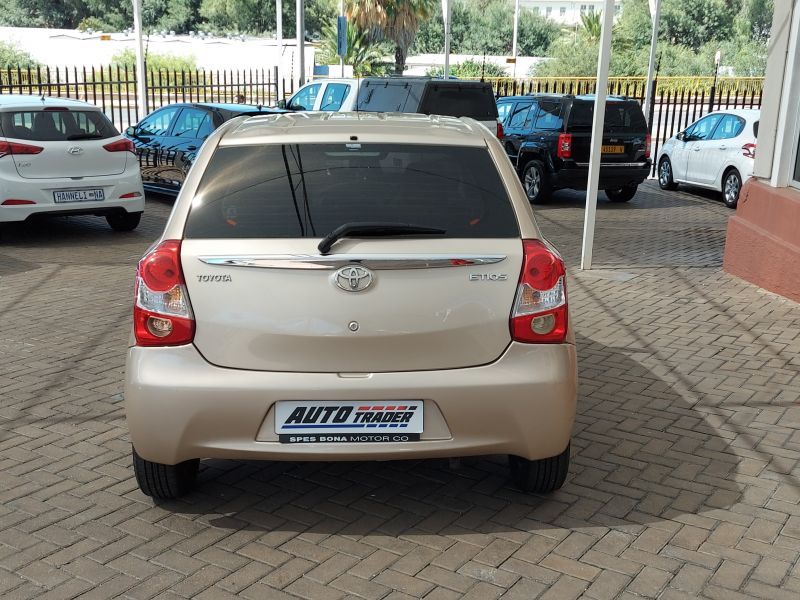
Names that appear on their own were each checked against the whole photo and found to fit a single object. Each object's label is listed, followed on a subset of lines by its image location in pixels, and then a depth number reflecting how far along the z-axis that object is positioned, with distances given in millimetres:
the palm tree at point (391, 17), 43219
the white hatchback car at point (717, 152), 14664
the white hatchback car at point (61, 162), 10242
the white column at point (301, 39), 22688
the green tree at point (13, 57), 45900
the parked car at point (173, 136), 13344
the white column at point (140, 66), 19414
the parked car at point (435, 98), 14883
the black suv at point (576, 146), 14883
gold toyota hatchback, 3604
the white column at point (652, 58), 17797
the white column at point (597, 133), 9086
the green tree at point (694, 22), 67500
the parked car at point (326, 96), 16250
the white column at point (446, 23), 23438
